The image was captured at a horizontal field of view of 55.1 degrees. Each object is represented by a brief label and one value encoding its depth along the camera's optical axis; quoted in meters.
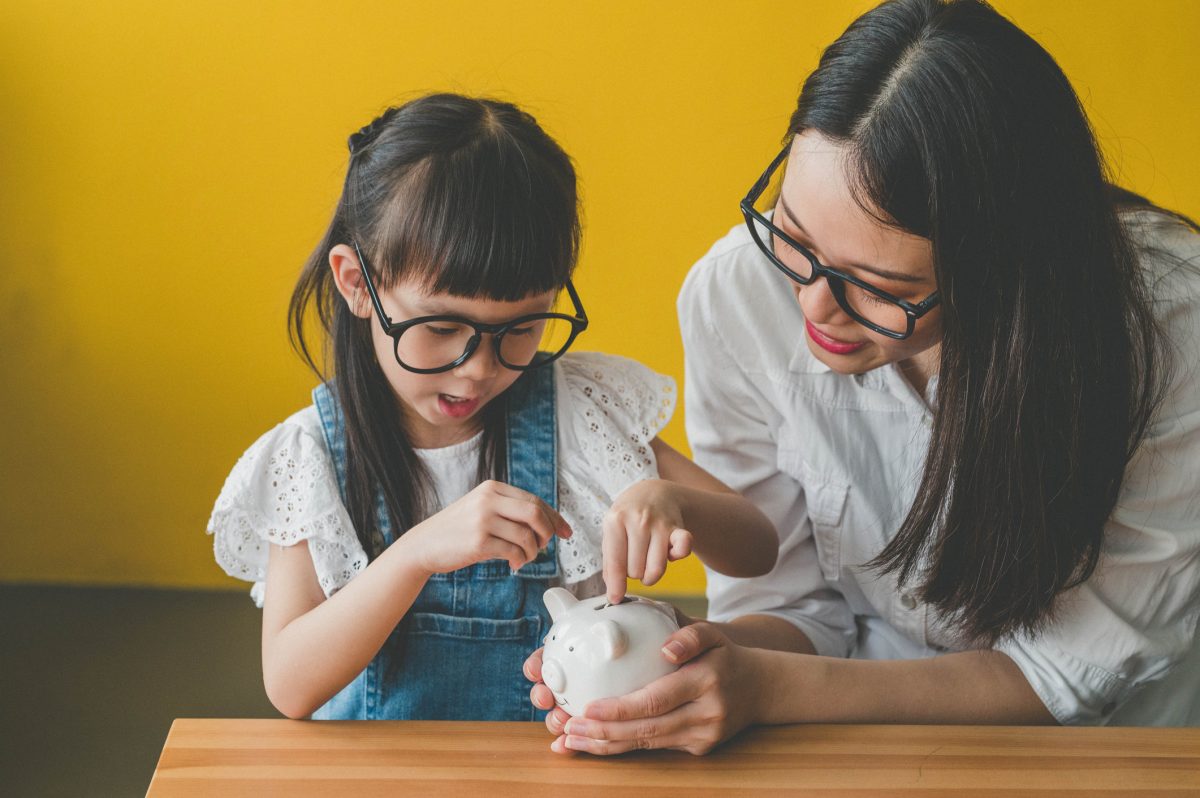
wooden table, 0.86
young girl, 1.05
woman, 0.97
